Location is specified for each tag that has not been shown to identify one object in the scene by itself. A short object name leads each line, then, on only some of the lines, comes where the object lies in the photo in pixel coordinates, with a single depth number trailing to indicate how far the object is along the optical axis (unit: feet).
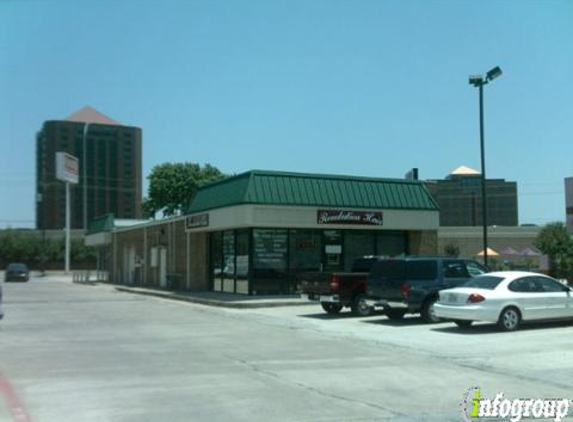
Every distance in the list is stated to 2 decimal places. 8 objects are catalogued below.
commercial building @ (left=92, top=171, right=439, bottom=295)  94.99
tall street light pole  83.01
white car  57.57
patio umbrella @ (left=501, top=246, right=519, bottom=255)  193.80
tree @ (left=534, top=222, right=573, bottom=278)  145.59
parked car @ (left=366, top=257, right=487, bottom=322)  65.41
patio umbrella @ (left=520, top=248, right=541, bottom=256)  176.14
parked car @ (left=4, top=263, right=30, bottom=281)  202.08
